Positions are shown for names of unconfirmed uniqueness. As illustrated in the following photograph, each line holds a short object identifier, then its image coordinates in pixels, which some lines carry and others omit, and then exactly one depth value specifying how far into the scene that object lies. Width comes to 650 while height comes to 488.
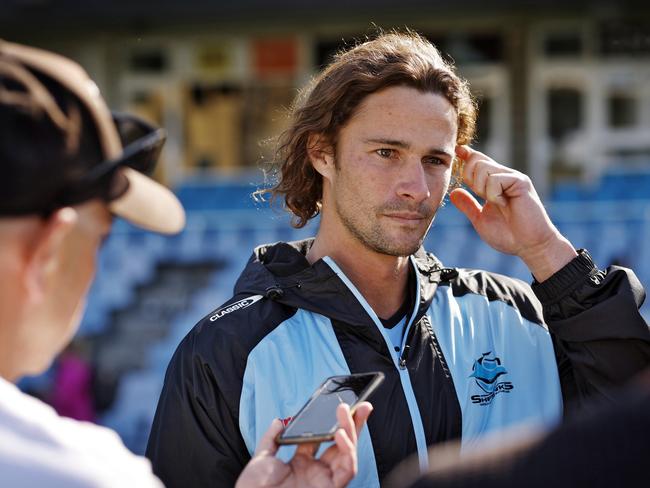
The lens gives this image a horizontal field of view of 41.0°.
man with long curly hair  2.34
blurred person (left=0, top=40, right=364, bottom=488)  1.21
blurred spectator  8.03
